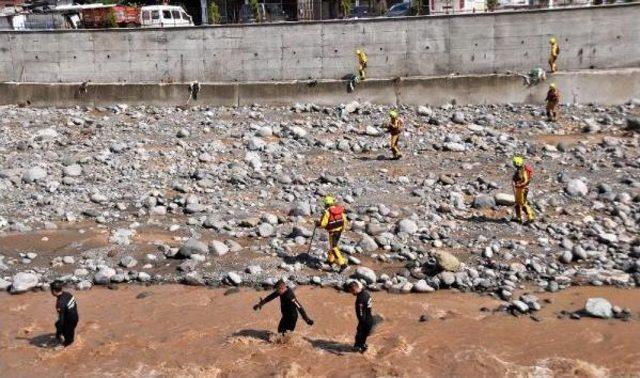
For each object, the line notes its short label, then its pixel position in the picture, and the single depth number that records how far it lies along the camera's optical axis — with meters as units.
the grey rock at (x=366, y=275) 12.46
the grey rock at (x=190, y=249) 13.55
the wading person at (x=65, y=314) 10.25
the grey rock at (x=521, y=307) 11.45
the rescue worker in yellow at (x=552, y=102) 21.50
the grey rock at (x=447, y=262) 12.58
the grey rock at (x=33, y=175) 17.38
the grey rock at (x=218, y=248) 13.59
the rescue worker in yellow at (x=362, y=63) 24.06
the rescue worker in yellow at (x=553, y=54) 23.24
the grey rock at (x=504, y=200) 15.46
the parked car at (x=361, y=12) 32.16
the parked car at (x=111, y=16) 29.73
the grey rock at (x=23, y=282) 12.60
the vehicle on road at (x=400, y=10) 30.48
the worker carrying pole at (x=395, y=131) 18.39
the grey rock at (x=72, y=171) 17.78
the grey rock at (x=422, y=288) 12.21
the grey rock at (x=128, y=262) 13.36
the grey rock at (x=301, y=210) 15.20
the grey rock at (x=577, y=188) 15.90
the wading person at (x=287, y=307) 10.20
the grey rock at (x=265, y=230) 14.33
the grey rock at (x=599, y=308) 11.23
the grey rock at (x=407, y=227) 14.16
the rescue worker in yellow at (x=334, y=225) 12.37
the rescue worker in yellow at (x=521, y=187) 13.91
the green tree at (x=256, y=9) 31.30
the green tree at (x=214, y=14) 31.78
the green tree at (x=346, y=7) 30.84
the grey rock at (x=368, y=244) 13.59
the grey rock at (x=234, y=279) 12.63
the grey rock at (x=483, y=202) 15.49
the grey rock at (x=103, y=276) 12.83
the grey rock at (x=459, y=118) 22.05
